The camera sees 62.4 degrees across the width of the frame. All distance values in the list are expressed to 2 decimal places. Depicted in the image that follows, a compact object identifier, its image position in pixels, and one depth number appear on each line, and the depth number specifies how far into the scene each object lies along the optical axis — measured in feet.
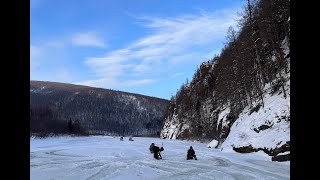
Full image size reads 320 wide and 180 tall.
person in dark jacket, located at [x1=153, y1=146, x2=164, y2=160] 62.56
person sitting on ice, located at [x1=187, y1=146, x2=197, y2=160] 61.23
